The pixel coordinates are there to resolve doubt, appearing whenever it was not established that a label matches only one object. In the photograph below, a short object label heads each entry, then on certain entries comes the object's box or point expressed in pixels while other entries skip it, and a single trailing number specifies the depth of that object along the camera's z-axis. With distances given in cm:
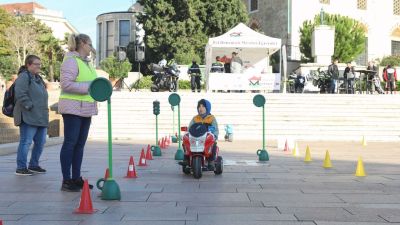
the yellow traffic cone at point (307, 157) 1189
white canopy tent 2731
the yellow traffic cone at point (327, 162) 1058
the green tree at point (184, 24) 4175
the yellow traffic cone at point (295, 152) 1344
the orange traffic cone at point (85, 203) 571
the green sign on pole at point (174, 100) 1225
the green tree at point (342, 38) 4300
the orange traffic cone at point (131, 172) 877
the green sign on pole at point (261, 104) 1161
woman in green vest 677
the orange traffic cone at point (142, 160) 1067
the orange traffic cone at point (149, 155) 1206
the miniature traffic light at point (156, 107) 1316
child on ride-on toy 923
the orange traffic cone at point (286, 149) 1487
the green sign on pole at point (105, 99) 632
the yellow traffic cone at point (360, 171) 925
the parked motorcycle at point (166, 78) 2834
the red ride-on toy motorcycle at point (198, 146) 877
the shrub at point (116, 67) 4069
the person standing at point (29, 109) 855
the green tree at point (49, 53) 5097
